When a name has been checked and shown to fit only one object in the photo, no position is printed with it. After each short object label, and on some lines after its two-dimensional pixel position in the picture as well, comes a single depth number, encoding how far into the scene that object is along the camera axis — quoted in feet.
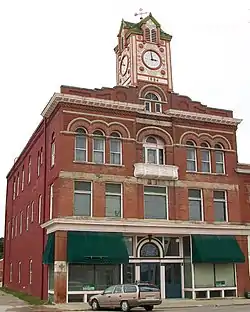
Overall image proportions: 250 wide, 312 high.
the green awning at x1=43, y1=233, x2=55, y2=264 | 95.66
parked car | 78.89
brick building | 97.71
